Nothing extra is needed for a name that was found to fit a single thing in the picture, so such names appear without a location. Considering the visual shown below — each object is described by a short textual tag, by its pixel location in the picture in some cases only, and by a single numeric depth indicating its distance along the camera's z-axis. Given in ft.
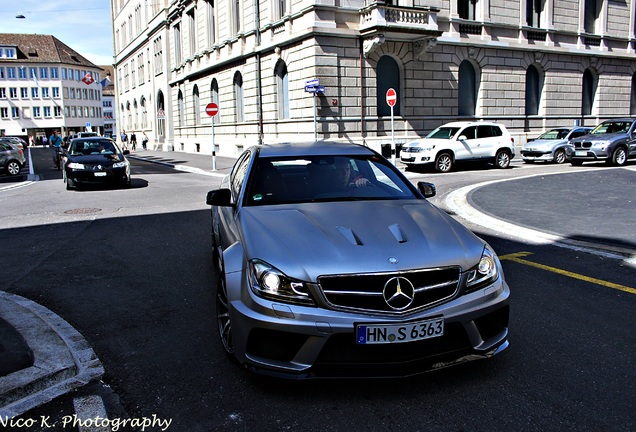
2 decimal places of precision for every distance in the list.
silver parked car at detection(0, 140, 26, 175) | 79.54
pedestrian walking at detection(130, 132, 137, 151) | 179.74
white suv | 69.51
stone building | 86.53
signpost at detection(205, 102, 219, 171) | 81.10
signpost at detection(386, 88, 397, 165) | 76.02
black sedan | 54.34
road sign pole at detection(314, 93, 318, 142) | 82.58
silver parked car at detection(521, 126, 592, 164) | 80.23
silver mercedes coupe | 10.75
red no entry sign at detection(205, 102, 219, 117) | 81.10
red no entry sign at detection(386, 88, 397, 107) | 76.02
